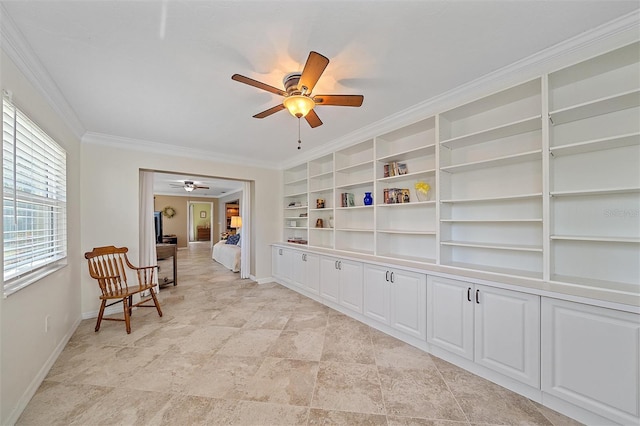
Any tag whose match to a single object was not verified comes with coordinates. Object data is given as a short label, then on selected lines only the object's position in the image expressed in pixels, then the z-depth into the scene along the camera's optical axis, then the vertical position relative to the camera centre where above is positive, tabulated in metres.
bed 5.78 -1.05
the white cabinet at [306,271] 3.76 -0.95
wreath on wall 9.90 +0.04
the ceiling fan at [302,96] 1.64 +0.91
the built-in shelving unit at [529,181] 1.69 +0.29
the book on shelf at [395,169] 2.96 +0.54
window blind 1.60 +0.10
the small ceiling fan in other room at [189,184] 6.79 +0.80
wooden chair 2.78 -0.75
